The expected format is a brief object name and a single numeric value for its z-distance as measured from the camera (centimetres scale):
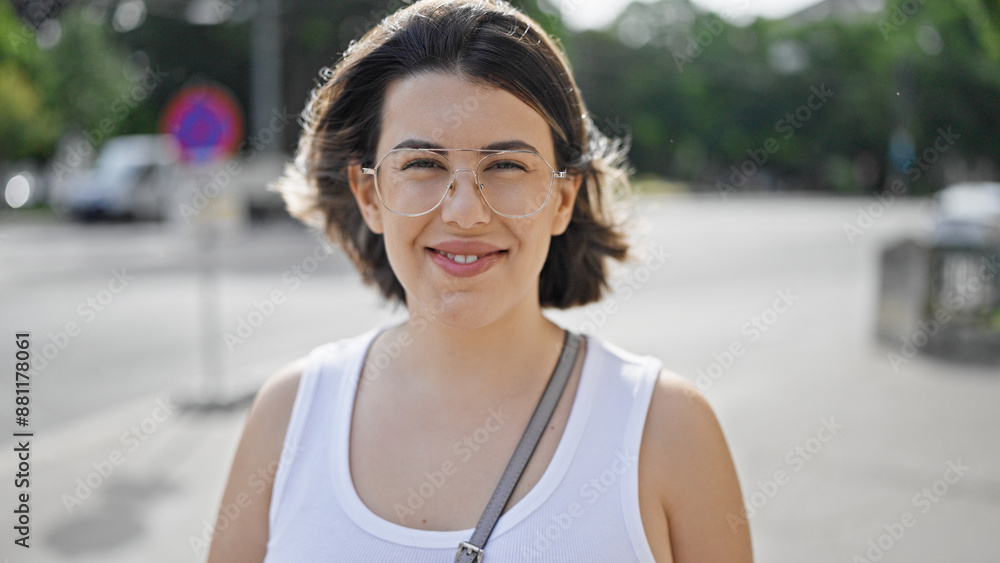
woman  161
